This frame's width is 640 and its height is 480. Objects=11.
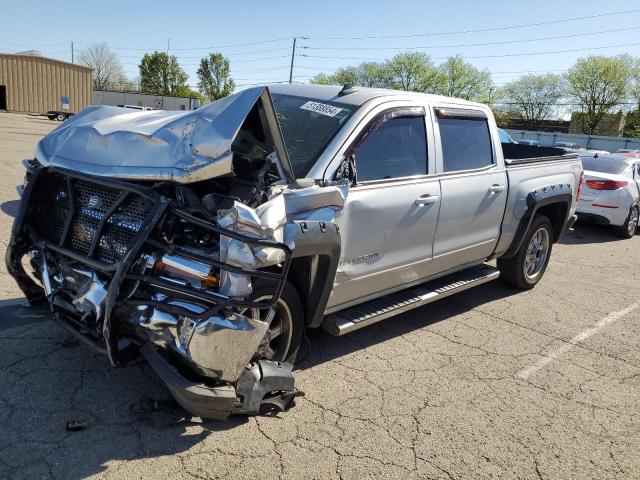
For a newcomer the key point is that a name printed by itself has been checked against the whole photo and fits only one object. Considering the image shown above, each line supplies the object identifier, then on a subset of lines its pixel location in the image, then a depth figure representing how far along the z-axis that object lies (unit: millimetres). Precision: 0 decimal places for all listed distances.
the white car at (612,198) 10266
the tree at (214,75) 79625
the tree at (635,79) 68438
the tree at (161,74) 76938
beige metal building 47594
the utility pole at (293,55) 67669
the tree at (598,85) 69000
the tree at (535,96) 75750
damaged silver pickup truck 2812
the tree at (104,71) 94781
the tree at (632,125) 62812
